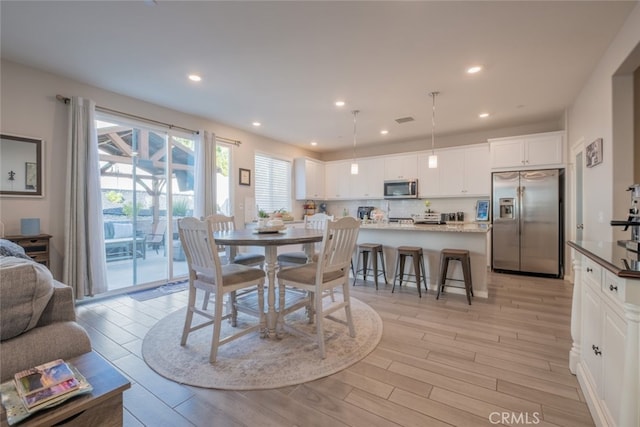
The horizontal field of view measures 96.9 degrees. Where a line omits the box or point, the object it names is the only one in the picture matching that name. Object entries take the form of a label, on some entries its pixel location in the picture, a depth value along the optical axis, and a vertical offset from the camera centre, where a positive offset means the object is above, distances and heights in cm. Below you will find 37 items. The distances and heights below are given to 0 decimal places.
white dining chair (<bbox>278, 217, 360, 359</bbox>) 217 -49
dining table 218 -21
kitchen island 363 -41
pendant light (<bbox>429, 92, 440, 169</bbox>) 372 +156
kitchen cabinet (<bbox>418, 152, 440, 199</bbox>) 573 +70
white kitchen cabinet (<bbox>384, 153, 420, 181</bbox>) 595 +102
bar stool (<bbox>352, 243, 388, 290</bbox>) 404 -67
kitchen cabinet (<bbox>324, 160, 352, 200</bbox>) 682 +83
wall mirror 289 +51
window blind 579 +66
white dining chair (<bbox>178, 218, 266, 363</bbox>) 209 -50
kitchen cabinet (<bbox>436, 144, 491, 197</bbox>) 527 +81
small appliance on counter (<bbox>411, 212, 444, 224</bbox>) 578 -9
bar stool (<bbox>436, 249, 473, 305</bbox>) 339 -62
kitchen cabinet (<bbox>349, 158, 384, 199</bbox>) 638 +77
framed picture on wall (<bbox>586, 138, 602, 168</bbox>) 298 +67
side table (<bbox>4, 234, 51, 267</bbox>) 278 -31
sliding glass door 385 +23
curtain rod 326 +133
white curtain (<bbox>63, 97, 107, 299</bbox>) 323 +6
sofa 94 -42
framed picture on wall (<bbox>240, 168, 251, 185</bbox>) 530 +71
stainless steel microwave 588 +53
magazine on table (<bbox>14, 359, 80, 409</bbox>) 78 -50
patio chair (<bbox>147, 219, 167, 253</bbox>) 430 -33
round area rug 192 -110
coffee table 75 -53
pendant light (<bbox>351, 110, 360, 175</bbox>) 427 +116
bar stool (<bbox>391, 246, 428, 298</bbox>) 371 -64
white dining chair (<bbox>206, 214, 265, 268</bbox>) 306 -46
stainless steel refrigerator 454 -14
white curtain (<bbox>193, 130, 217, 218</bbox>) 453 +62
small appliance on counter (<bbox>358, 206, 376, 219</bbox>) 673 +7
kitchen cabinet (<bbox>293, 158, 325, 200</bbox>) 648 +83
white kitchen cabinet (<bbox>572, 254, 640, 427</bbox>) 111 -64
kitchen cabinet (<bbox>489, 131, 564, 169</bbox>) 454 +105
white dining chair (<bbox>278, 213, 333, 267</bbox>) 310 -49
